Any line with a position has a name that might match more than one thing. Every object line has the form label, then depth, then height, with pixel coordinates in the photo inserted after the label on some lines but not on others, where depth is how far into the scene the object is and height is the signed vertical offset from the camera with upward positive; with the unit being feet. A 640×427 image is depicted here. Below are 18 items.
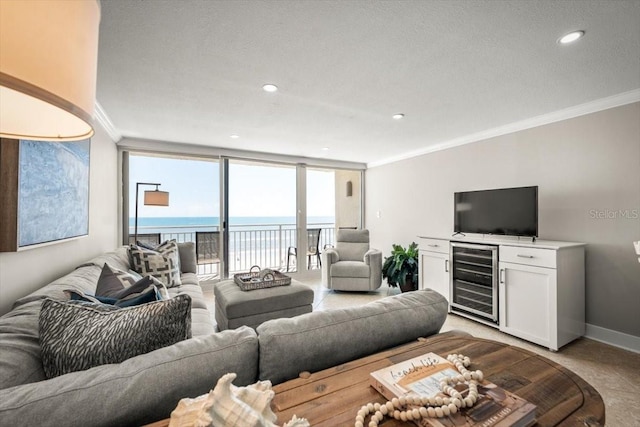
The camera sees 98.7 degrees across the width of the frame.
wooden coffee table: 2.02 -1.47
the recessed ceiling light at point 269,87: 7.44 +3.57
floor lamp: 12.67 +0.86
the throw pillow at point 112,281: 4.95 -1.23
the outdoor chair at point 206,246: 15.61 -1.68
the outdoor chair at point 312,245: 18.17 -1.95
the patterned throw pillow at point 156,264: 8.68 -1.54
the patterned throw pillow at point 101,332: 2.48 -1.08
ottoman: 7.74 -2.57
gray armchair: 13.56 -2.76
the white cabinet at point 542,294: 7.89 -2.35
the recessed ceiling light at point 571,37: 5.22 +3.51
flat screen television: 9.10 +0.20
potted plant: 13.03 -2.54
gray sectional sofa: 1.98 -1.31
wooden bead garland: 1.91 -1.36
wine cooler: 9.41 -2.34
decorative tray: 8.54 -2.06
